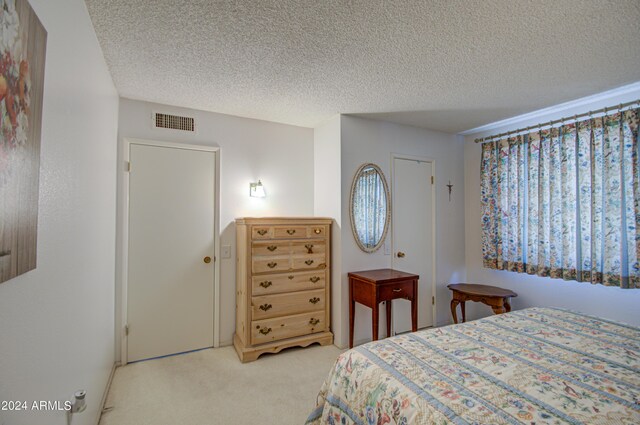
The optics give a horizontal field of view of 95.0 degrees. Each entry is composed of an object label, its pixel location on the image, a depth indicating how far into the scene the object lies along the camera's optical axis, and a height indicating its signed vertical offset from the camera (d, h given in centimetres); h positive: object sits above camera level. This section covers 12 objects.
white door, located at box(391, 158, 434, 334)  349 -15
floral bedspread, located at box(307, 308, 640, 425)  104 -67
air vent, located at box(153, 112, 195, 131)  290 +98
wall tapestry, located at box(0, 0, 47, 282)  71 +24
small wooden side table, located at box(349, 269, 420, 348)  278 -70
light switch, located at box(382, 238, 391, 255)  340 -33
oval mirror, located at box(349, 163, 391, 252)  324 +13
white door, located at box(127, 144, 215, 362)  279 -32
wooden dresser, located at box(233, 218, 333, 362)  283 -67
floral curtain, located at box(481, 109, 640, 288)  248 +17
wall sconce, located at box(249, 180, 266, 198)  323 +32
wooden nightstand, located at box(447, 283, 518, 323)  306 -83
